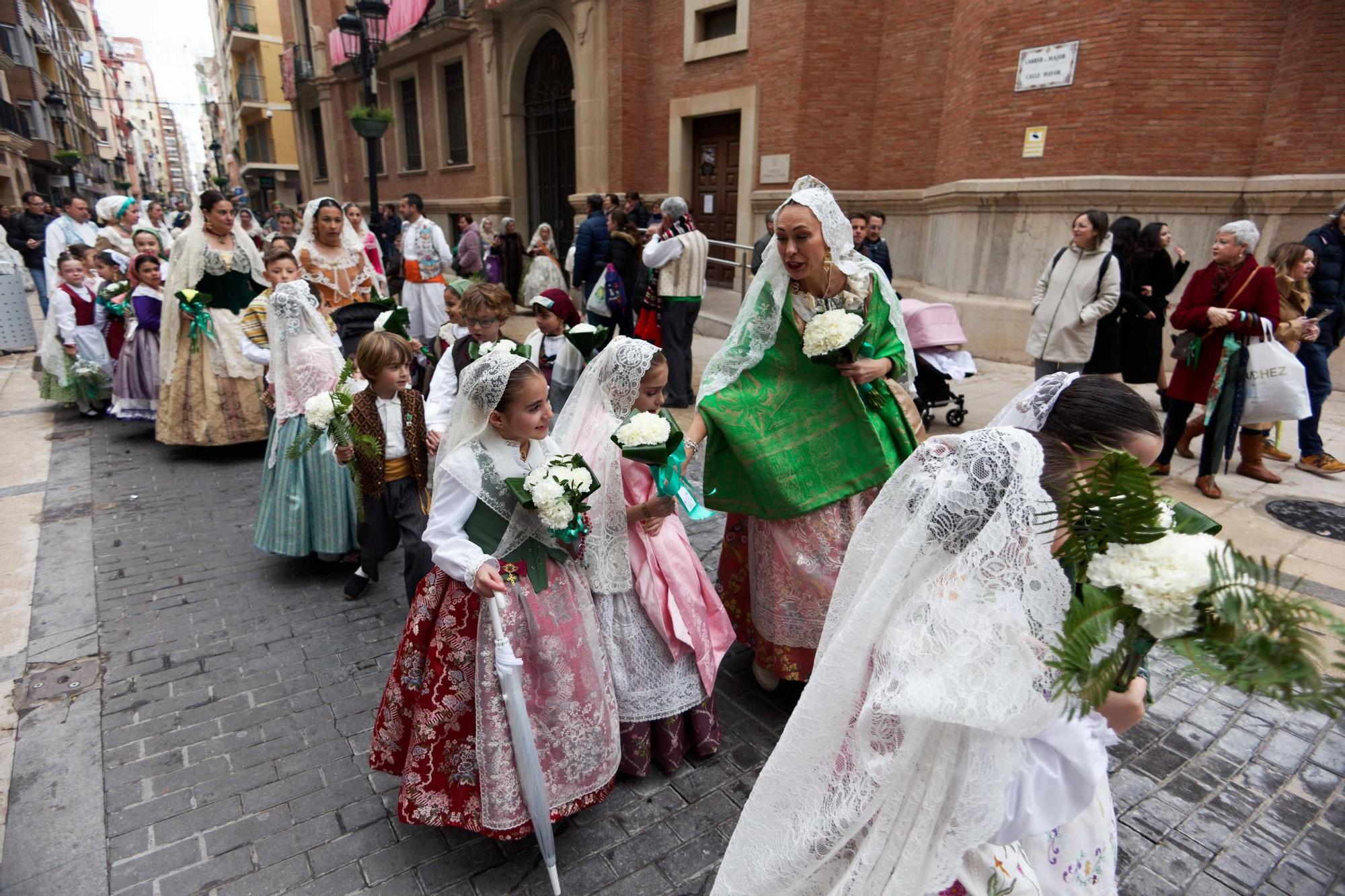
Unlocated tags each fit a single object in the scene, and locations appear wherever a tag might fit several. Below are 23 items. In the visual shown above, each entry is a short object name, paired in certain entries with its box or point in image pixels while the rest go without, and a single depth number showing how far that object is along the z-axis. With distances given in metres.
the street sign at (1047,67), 8.24
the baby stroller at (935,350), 6.46
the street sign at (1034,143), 8.59
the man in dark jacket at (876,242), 8.16
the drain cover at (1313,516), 4.95
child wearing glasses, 4.40
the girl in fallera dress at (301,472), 4.43
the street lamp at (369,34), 10.41
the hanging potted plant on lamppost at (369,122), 10.77
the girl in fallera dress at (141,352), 6.74
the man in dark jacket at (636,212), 10.10
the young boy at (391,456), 3.70
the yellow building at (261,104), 38.28
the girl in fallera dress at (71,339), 7.38
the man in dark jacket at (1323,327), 5.68
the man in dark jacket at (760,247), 7.34
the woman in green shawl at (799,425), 3.06
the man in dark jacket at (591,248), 8.68
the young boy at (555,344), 4.97
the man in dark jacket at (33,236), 13.09
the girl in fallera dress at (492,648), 2.35
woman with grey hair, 5.16
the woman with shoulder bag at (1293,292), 5.46
